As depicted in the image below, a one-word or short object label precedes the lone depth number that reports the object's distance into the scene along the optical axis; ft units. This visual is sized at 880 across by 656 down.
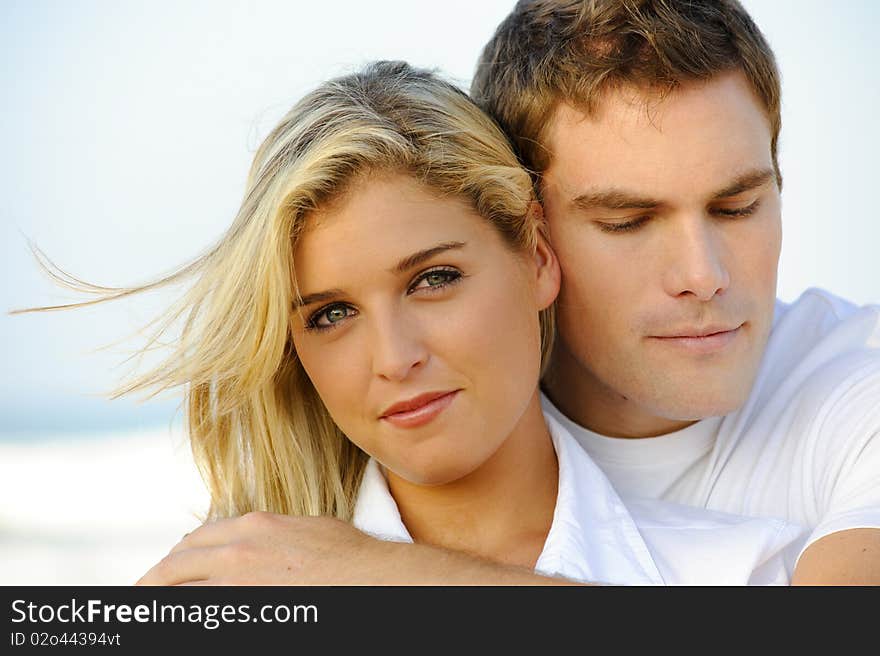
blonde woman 16.28
